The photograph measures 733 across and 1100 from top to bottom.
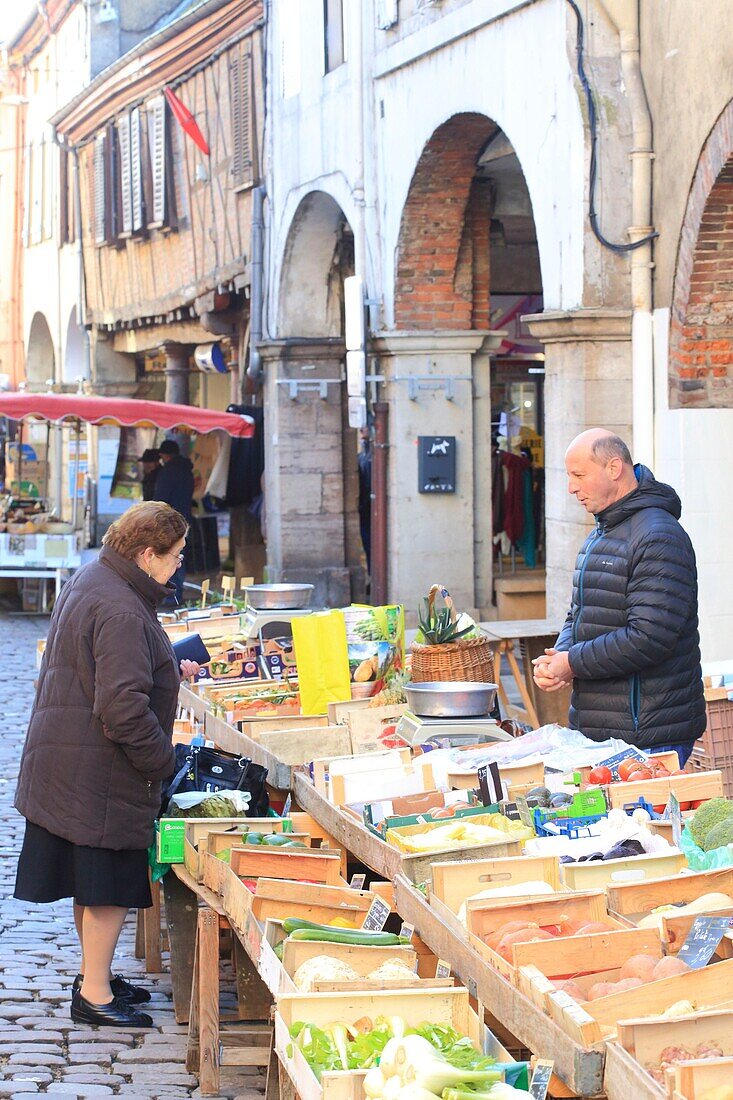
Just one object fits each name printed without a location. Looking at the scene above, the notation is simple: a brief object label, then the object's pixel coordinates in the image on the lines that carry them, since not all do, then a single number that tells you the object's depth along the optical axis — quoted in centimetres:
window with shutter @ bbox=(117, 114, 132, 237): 2392
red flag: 1980
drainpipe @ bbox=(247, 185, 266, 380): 1653
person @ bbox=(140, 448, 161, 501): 1800
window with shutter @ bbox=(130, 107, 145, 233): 2308
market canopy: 1616
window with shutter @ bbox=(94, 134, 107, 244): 2564
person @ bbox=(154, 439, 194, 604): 1736
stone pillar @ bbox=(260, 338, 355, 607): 1600
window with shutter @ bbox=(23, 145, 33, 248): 3456
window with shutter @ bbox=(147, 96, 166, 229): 2195
